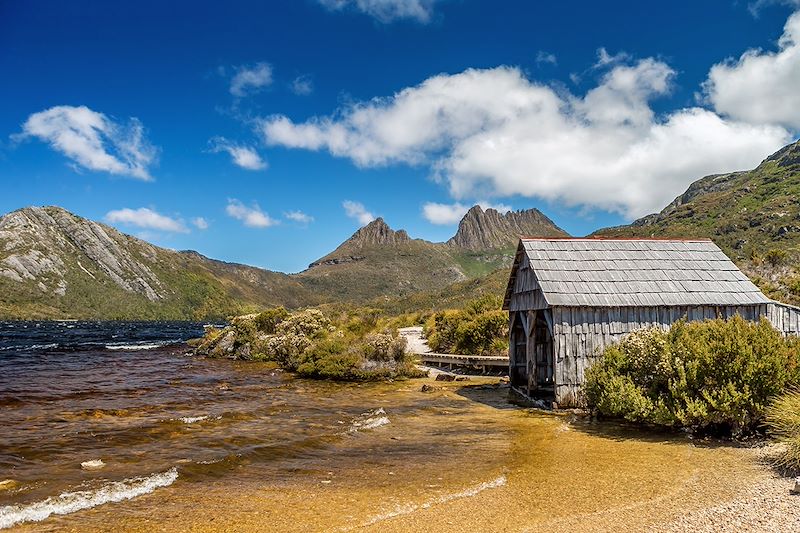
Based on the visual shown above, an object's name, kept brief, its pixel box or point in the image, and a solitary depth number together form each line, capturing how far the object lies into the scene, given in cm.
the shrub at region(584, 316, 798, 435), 1162
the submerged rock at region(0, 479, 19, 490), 1002
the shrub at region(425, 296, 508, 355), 3067
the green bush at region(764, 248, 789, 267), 4169
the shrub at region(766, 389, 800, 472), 911
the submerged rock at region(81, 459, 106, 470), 1142
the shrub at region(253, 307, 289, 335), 4319
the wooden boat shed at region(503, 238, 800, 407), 1650
